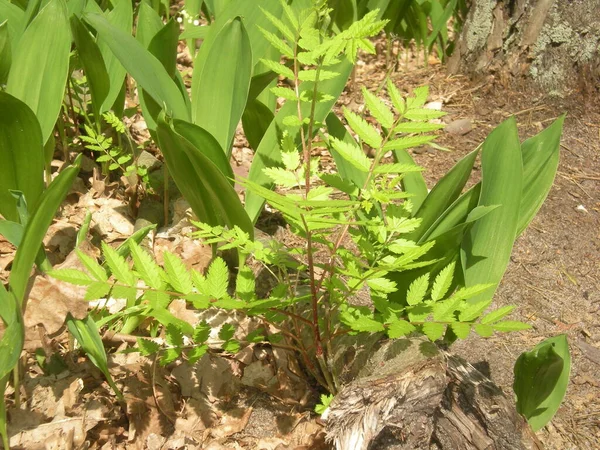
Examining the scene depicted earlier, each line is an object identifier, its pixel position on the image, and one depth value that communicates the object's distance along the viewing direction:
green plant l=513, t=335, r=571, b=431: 0.63
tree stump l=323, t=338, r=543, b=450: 0.60
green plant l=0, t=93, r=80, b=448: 0.56
